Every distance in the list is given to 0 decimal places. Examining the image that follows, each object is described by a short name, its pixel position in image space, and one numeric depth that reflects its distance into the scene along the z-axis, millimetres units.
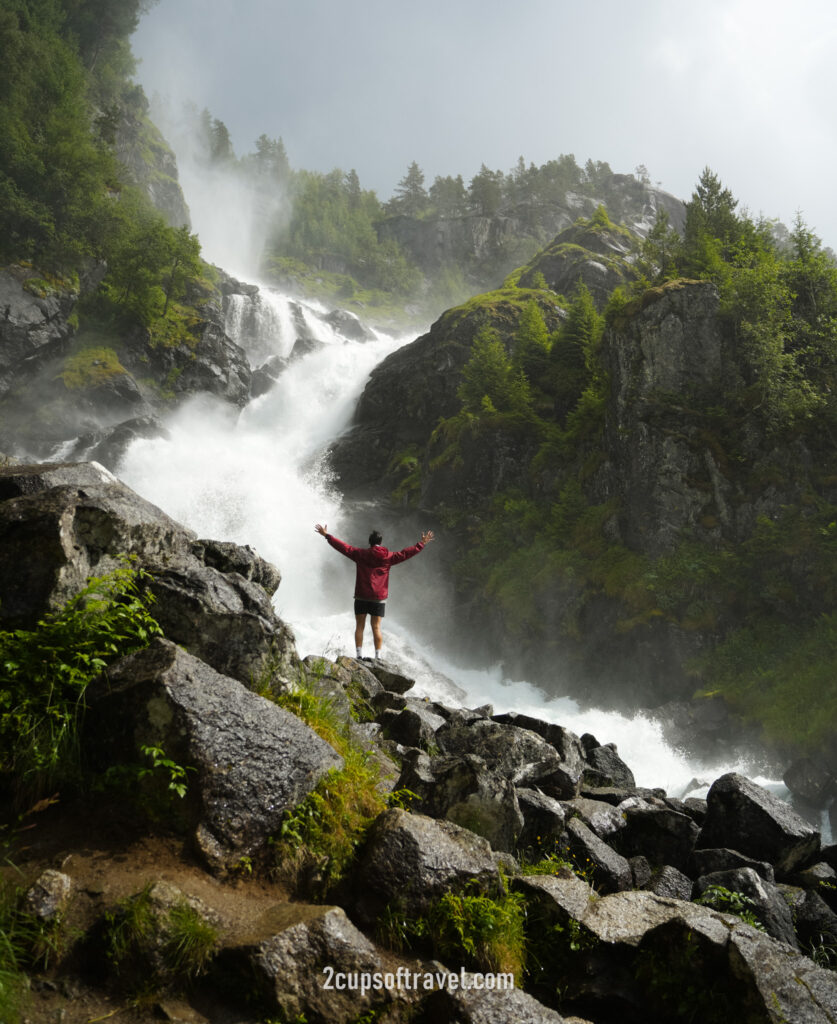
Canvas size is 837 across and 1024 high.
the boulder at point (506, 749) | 6969
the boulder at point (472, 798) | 5152
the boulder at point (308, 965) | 2945
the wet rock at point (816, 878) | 6379
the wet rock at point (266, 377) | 44094
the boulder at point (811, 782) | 15008
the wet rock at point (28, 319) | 32656
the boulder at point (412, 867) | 3732
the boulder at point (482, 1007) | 3143
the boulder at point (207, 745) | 3611
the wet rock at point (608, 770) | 8523
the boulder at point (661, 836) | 6504
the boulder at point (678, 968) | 3584
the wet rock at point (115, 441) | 29922
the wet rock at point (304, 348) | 47969
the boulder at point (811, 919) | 5578
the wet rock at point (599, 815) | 6375
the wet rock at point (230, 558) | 6324
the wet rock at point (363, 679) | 7961
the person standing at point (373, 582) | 10625
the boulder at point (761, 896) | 5199
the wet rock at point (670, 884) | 5492
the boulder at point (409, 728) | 6930
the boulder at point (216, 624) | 4805
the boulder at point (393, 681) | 9227
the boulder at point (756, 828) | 6684
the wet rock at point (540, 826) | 5492
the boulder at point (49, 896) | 2918
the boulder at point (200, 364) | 39000
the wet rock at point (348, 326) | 58812
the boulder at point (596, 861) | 5406
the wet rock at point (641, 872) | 5676
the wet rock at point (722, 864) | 6055
